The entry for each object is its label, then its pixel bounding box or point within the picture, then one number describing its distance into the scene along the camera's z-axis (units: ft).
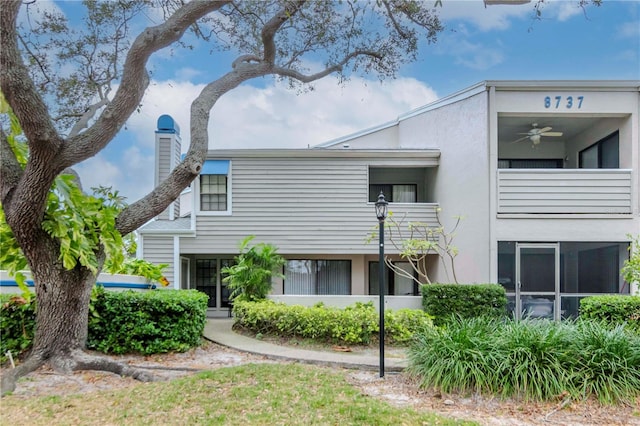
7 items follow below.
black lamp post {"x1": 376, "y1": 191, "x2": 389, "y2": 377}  21.35
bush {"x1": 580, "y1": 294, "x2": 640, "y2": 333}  28.19
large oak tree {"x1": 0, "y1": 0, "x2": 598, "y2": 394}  18.08
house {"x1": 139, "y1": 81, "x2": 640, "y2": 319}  34.94
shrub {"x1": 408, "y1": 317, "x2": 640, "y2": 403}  17.06
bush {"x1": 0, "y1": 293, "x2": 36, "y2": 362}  22.77
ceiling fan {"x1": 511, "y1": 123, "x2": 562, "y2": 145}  37.41
